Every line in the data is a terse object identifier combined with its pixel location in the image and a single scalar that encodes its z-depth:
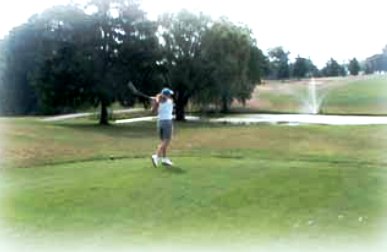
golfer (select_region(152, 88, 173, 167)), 7.32
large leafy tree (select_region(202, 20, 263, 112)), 29.56
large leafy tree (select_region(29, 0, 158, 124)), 26.02
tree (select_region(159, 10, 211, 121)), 29.81
